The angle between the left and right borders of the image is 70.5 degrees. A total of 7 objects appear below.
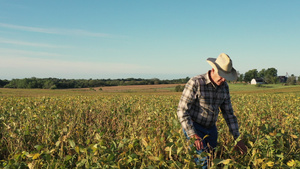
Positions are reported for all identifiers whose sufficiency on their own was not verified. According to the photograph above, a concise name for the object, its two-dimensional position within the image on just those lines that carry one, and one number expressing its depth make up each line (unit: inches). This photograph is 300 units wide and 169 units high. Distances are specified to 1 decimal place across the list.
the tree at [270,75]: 4260.3
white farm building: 4176.2
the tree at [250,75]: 4769.7
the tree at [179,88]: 2194.1
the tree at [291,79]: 3745.6
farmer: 121.4
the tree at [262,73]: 5034.5
